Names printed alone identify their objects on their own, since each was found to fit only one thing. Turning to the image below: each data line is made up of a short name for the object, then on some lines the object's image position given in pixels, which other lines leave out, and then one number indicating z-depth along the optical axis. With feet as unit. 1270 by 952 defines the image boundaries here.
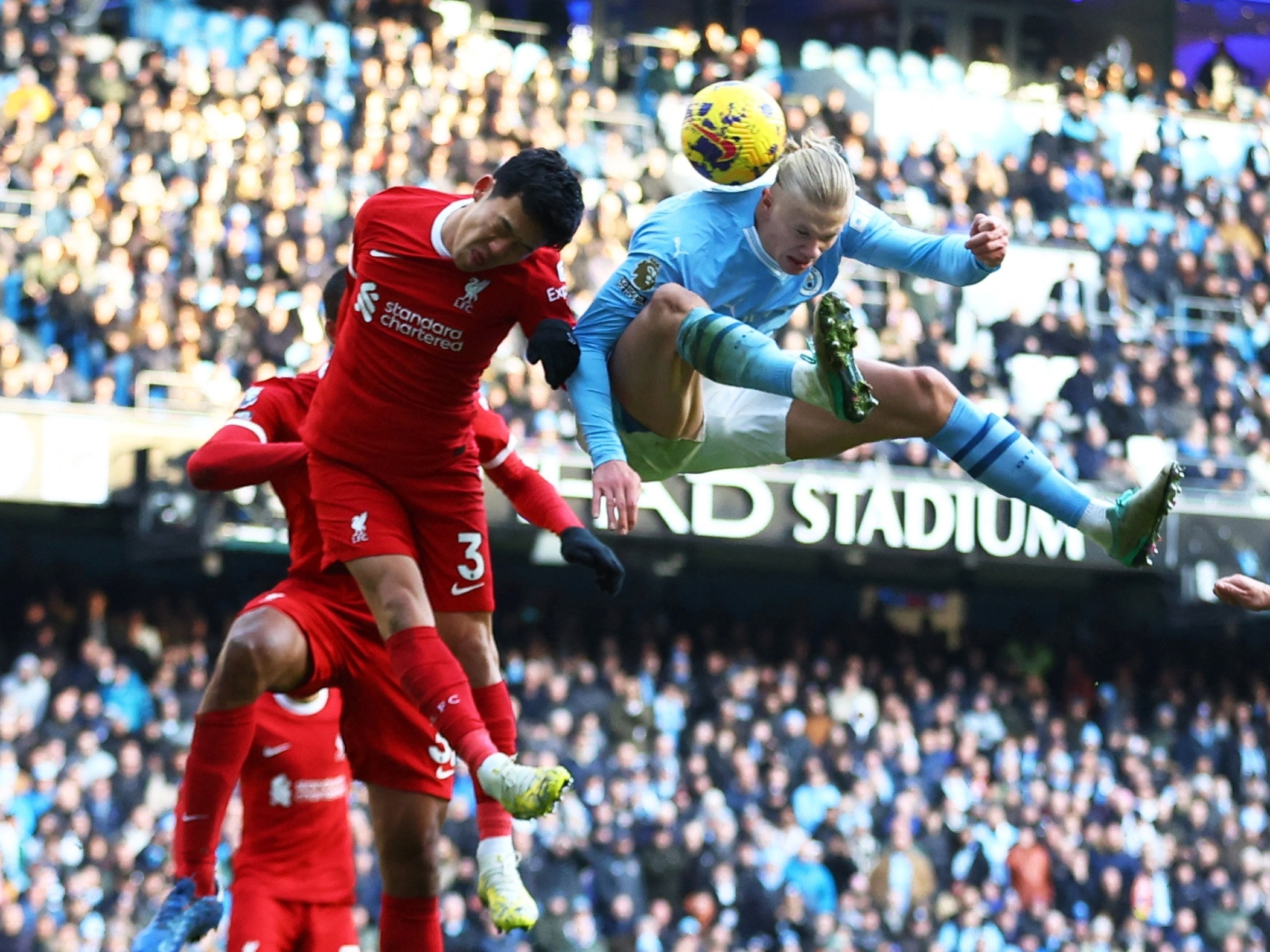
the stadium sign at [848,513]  50.83
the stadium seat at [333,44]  55.98
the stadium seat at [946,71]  72.33
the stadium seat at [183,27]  58.59
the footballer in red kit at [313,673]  21.33
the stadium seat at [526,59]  61.05
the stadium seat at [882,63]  71.61
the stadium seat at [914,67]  72.08
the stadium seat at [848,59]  69.87
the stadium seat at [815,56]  71.20
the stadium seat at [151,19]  59.26
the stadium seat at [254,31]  58.85
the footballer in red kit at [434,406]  19.35
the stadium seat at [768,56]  67.92
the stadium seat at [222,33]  58.59
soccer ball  20.36
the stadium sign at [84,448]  45.16
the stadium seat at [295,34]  56.65
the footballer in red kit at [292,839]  23.66
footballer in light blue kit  19.22
